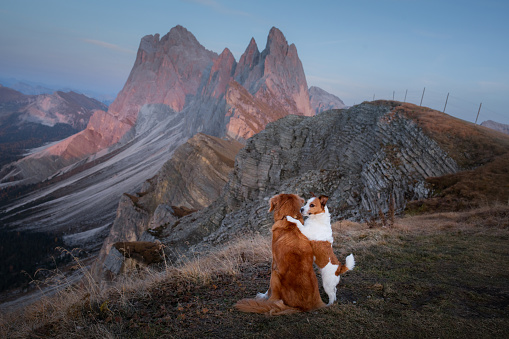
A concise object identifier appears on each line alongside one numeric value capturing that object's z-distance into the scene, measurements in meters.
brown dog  3.34
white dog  3.36
